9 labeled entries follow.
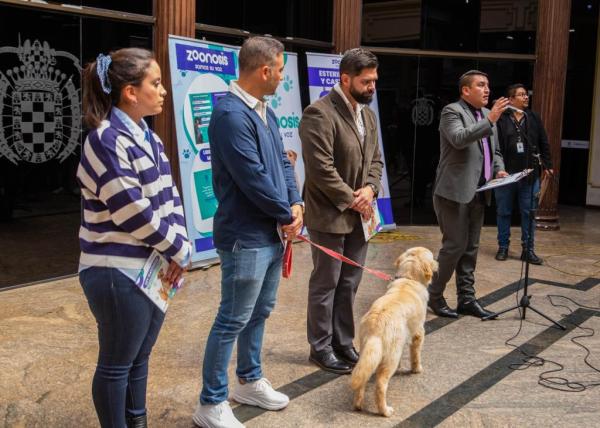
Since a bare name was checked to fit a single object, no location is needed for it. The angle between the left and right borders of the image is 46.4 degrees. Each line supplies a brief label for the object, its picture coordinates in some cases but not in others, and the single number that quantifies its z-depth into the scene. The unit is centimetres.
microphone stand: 543
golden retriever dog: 364
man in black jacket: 796
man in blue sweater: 326
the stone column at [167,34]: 696
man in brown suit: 412
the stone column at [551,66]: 981
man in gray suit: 528
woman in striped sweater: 262
